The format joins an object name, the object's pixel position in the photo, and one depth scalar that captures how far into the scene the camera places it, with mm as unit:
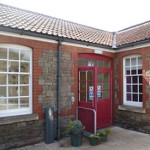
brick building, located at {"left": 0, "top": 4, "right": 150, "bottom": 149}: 5723
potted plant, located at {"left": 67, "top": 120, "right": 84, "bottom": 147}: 5816
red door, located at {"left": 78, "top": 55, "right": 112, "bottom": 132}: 6902
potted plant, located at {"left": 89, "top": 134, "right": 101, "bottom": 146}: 5899
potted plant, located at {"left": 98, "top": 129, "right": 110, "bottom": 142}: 6176
